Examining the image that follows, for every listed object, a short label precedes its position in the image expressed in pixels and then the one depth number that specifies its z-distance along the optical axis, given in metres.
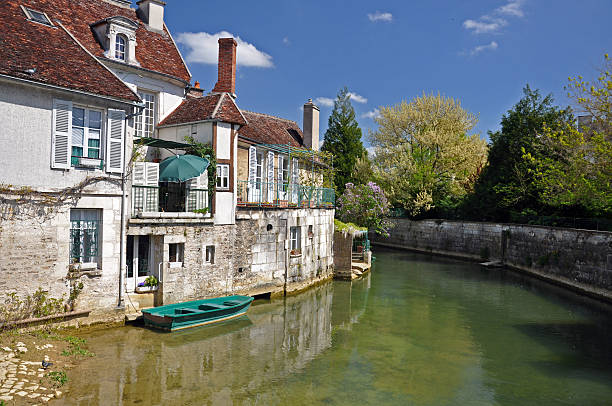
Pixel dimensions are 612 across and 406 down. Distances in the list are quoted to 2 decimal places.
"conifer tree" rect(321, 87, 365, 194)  45.47
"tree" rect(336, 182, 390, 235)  31.91
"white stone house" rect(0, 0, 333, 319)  12.23
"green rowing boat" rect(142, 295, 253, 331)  14.14
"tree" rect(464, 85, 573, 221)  32.16
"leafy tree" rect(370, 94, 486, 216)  39.91
